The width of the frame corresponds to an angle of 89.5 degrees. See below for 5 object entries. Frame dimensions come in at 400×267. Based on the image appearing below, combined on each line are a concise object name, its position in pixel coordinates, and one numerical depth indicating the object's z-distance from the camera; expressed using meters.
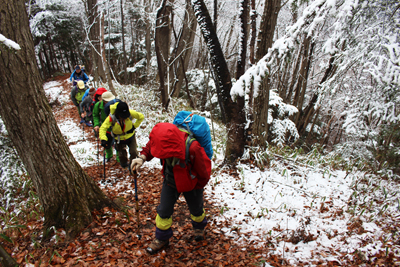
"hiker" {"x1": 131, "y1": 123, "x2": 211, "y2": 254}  2.34
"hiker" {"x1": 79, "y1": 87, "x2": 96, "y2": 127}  7.11
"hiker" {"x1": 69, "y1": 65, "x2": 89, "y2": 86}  8.93
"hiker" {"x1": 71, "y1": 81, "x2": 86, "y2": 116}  8.29
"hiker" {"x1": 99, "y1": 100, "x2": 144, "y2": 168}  4.47
